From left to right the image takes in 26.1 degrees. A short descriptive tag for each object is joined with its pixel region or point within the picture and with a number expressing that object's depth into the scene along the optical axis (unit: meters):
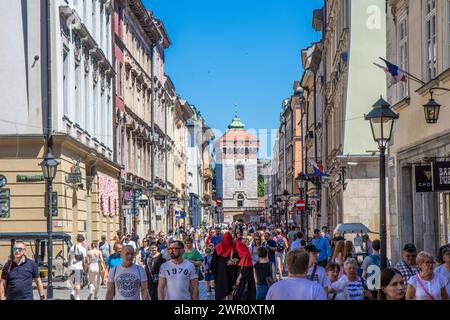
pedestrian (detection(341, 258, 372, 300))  11.38
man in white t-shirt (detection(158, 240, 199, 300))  12.04
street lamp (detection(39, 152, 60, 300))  22.38
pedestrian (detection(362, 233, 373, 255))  23.46
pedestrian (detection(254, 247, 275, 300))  17.48
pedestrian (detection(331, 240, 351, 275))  15.36
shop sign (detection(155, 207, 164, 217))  56.12
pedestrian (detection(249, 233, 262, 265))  22.33
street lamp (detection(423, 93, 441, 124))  17.31
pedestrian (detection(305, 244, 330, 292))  11.17
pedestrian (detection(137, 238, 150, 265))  27.67
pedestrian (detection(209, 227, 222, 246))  31.19
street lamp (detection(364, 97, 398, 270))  15.10
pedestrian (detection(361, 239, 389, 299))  16.25
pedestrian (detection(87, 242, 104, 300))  22.73
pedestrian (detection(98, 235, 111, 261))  29.12
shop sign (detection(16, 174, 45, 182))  29.06
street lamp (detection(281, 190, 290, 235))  61.42
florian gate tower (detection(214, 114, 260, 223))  183.12
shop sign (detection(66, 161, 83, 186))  30.83
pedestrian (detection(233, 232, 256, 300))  17.56
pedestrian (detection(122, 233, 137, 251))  28.18
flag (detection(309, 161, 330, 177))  42.19
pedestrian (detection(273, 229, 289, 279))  27.90
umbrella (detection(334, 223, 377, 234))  30.45
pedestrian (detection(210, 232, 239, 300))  17.66
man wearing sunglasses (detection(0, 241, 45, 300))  13.36
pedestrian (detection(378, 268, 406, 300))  8.47
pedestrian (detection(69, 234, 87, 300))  21.95
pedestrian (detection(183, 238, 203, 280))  20.92
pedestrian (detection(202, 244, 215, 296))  23.38
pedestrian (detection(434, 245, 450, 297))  11.76
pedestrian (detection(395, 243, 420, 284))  12.65
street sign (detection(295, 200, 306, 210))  47.62
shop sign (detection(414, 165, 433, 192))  16.97
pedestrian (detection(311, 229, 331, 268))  24.89
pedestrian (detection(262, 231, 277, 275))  24.53
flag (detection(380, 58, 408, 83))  19.03
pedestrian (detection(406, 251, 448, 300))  9.79
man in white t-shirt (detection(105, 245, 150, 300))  11.25
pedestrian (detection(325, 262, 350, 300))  10.86
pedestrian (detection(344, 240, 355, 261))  15.30
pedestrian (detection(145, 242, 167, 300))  15.95
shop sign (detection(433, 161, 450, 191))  15.86
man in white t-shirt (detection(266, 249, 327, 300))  7.23
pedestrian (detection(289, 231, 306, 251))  24.31
